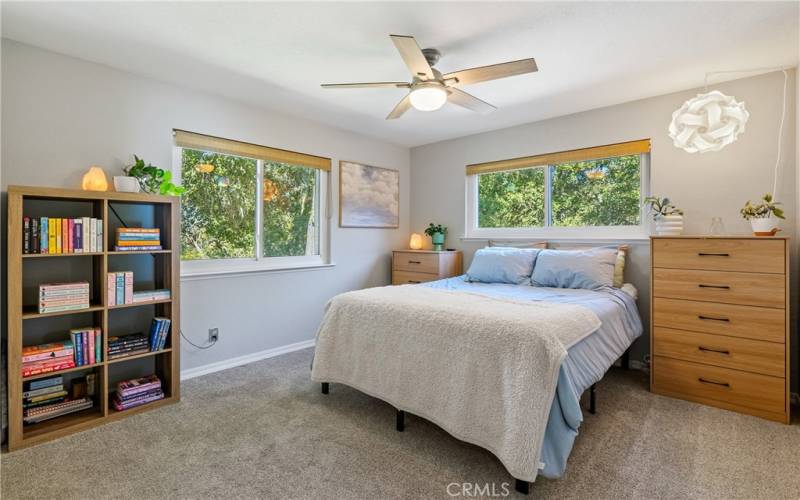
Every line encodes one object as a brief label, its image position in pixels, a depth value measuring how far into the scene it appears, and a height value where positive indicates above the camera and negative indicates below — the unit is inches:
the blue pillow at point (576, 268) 114.0 -5.6
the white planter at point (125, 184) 93.1 +16.7
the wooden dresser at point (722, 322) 87.6 -17.9
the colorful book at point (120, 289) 90.4 -9.2
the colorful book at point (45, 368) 78.6 -25.0
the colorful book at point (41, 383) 83.6 -29.7
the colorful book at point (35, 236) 80.2 +3.2
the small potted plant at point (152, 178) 98.3 +19.5
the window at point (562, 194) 130.0 +22.1
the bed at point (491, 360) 62.0 -21.9
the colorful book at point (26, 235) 79.0 +3.3
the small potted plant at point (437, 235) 171.2 +7.1
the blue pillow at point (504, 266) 127.5 -5.4
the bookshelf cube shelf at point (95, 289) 76.7 -9.2
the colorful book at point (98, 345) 87.1 -21.8
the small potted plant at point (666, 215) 108.5 +10.2
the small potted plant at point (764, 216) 92.6 +8.5
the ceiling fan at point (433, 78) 74.9 +38.4
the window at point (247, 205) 120.0 +16.1
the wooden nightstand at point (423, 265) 156.8 -6.5
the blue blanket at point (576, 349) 62.2 -21.3
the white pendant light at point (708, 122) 84.6 +29.5
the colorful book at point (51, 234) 81.7 +3.6
